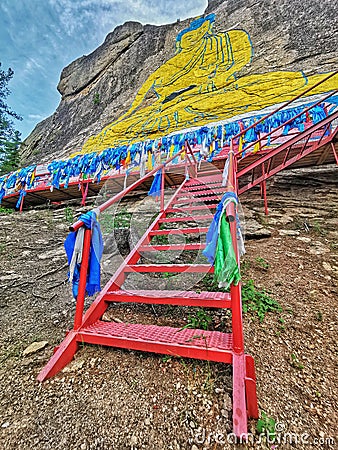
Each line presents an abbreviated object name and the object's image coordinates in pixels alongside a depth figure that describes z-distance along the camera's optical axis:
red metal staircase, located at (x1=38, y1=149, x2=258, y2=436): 1.20
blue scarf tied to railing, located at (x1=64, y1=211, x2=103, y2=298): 1.72
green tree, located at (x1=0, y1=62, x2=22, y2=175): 16.03
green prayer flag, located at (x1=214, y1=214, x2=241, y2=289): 1.38
